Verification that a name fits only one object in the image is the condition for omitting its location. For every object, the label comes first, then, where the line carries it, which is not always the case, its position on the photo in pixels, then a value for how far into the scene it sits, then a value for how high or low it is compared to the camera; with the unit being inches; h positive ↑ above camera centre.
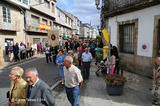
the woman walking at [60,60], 212.0 -26.1
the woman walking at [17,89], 93.7 -35.9
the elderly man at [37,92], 84.4 -34.1
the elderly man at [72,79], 125.0 -36.8
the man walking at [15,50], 455.5 -14.6
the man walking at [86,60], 240.4 -29.3
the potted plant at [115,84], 167.3 -55.4
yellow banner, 200.7 +19.4
